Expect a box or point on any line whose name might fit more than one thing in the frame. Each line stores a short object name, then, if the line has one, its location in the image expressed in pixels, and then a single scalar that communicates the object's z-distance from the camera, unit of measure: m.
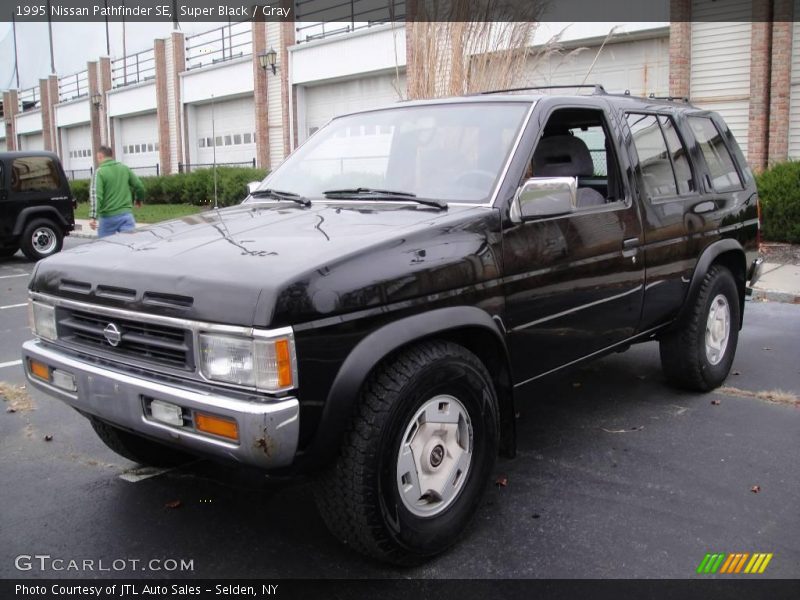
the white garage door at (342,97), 22.06
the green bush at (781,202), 11.69
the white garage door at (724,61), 14.92
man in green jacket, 10.47
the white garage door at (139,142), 34.09
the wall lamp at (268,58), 24.77
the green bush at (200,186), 21.08
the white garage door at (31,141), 47.38
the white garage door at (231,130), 27.75
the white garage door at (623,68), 16.11
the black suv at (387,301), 2.70
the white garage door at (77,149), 40.50
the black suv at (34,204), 13.23
